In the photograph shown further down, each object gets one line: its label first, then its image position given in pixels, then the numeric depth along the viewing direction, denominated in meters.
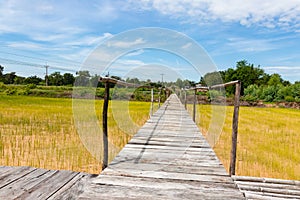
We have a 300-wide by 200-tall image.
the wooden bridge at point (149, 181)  2.19
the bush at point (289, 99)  33.41
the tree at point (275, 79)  52.50
